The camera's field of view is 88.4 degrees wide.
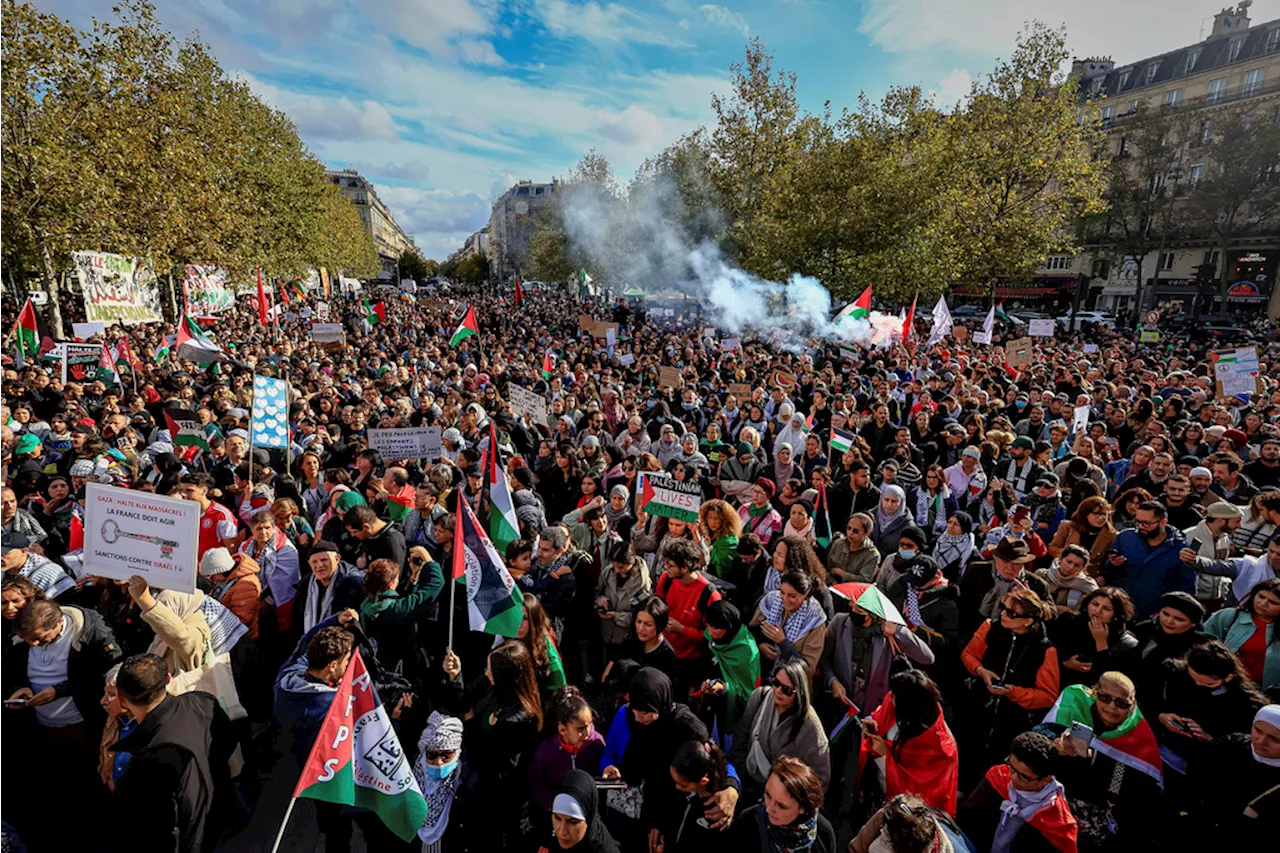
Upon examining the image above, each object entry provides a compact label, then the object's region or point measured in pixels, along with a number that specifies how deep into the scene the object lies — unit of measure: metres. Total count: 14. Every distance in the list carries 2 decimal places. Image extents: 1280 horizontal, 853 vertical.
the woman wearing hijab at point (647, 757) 3.40
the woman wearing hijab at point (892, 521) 6.03
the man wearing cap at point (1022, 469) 7.40
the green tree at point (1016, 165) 23.48
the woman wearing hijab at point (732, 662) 4.22
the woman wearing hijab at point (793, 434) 9.01
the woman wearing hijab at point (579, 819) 2.83
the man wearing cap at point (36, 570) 4.57
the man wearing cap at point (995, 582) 4.63
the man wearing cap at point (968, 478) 7.21
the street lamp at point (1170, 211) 36.04
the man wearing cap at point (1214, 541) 4.82
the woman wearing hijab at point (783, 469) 7.85
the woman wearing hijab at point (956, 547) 5.49
